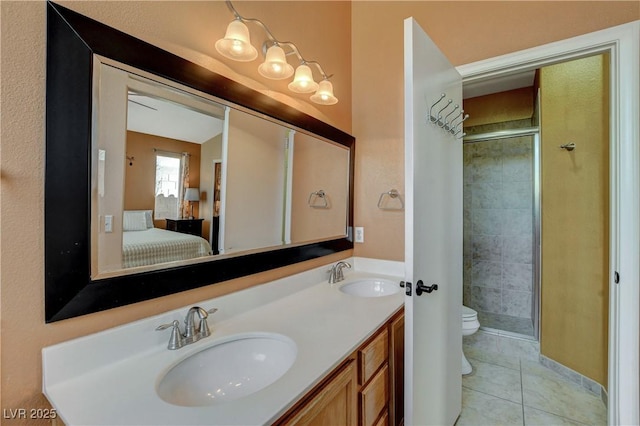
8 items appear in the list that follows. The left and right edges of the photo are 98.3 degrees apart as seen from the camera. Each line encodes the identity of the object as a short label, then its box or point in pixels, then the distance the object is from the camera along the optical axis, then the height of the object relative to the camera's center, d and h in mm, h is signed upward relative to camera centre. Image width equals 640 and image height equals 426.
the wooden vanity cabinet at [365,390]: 797 -624
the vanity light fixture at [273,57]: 1084 +703
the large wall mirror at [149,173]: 763 +145
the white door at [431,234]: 1140 -88
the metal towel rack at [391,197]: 1941 +130
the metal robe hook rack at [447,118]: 1306 +512
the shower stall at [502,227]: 2768 -117
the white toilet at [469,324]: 2207 -867
